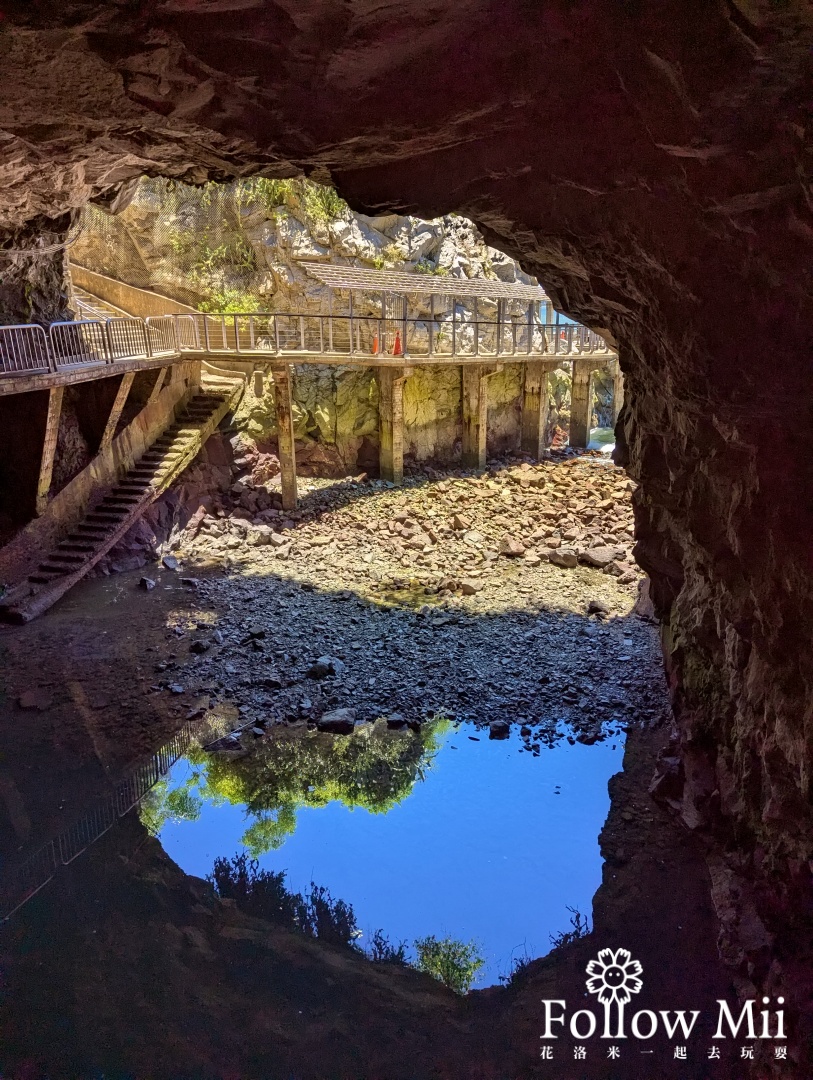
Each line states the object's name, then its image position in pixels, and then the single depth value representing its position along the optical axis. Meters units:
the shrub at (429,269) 22.25
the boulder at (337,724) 9.79
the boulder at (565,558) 15.60
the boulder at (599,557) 15.50
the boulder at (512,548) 16.11
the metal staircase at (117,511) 13.33
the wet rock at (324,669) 11.09
